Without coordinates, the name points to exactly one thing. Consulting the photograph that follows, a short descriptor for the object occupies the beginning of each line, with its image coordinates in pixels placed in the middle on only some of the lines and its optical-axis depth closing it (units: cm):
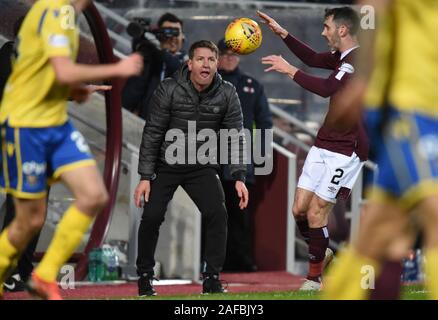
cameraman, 1303
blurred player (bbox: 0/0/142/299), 712
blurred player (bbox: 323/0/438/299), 538
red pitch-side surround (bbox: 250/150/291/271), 1419
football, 1041
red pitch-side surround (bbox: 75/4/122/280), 1232
